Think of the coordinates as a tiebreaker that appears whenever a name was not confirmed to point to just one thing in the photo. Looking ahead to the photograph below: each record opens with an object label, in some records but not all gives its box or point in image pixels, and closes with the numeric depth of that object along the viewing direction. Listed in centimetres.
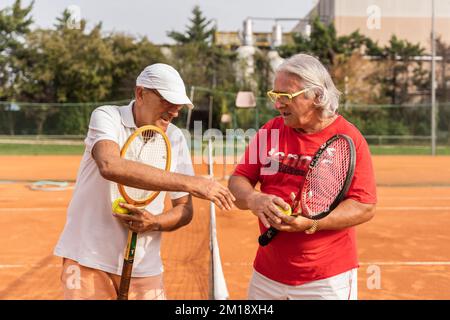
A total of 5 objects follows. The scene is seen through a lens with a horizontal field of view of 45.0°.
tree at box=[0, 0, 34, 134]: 3403
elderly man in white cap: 246
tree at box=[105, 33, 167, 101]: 3550
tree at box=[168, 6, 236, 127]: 3503
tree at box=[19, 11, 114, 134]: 3403
